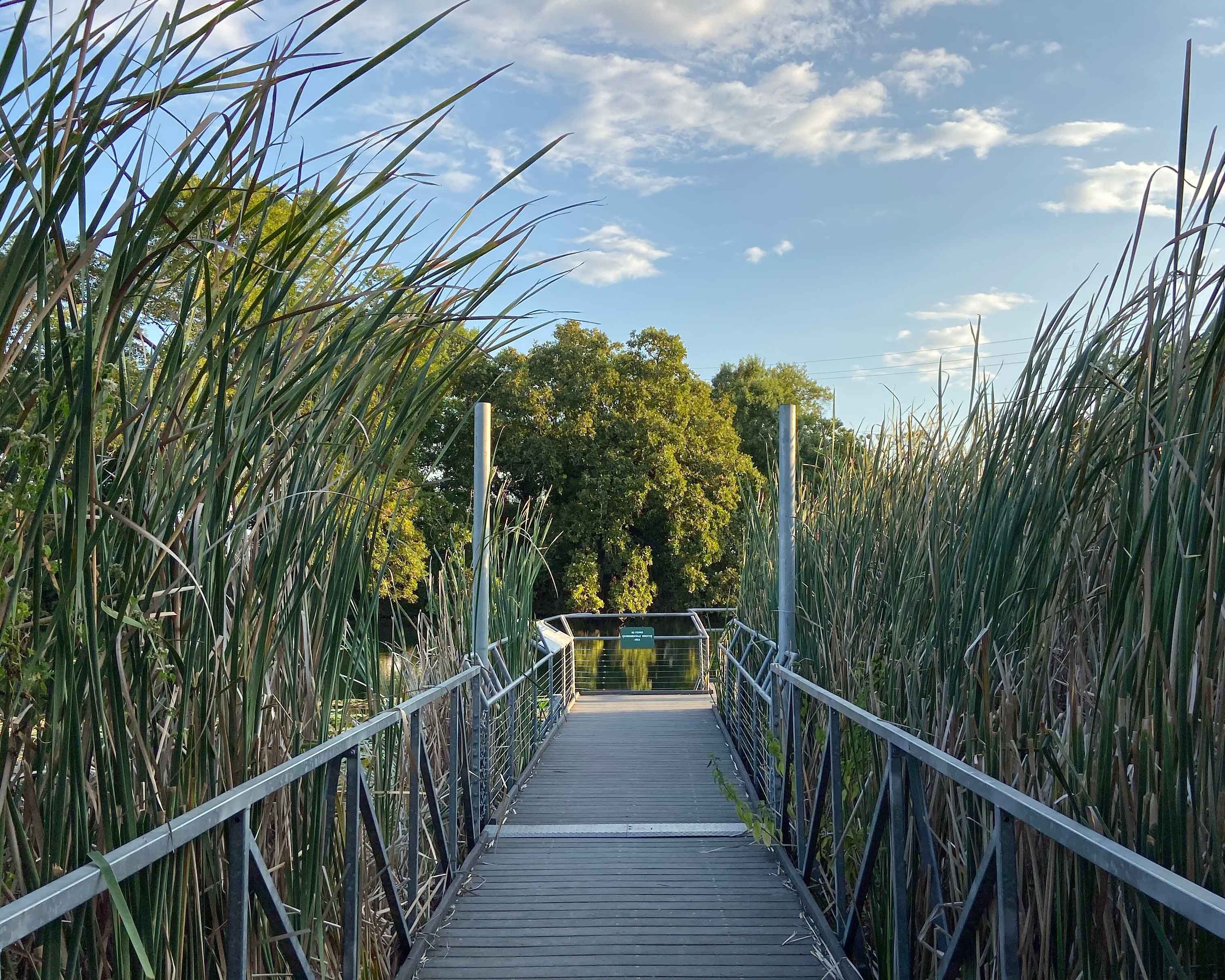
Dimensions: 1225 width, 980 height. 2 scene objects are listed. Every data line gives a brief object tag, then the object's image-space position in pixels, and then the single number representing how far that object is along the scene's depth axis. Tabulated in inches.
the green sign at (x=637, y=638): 401.7
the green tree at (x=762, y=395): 971.3
